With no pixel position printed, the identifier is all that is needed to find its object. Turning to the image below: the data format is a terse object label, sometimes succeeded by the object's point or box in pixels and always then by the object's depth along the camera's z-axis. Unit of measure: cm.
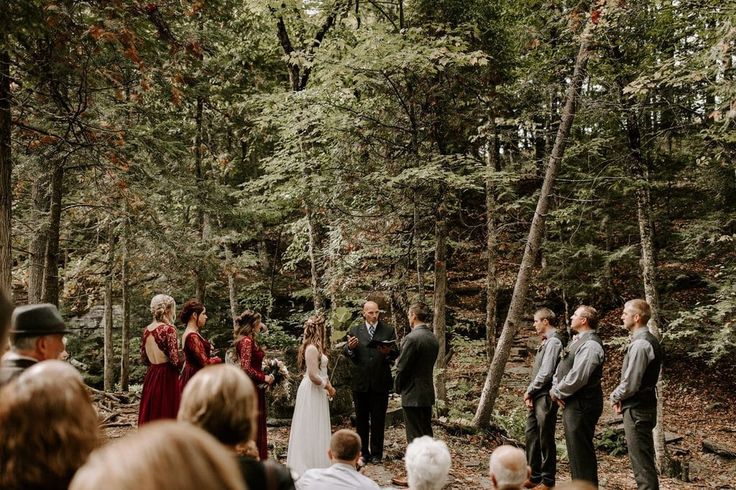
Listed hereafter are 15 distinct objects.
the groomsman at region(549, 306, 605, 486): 618
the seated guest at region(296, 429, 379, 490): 355
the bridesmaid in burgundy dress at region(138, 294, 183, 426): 584
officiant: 776
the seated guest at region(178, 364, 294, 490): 217
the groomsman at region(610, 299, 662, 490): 601
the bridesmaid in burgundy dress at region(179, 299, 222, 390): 595
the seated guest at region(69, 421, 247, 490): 94
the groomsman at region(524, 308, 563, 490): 684
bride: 673
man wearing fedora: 333
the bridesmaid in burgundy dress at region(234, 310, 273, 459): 633
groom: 730
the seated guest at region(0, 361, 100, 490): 182
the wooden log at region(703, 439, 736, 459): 1066
